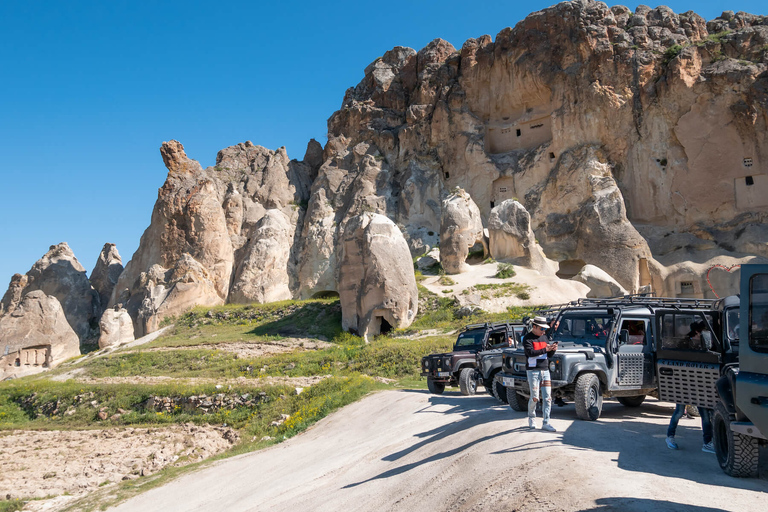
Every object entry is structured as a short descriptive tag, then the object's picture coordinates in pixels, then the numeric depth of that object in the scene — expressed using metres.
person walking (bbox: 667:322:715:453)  6.90
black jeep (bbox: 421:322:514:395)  13.43
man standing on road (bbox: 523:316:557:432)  7.96
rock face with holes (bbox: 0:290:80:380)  34.69
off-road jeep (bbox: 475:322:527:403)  11.56
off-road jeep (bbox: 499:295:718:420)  8.58
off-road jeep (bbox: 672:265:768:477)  5.23
